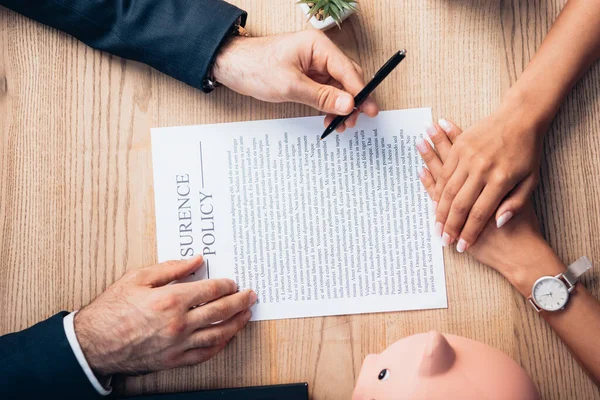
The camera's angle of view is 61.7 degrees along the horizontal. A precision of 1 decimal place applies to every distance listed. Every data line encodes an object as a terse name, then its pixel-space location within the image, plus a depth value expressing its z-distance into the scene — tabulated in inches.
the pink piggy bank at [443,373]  20.6
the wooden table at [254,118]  29.0
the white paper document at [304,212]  29.3
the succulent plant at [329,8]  26.7
